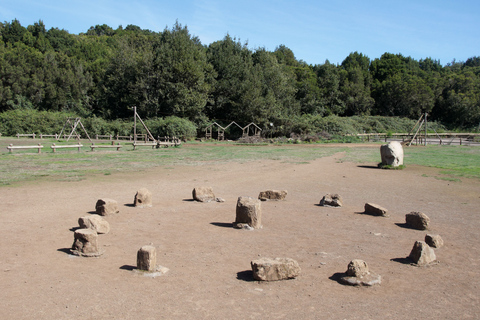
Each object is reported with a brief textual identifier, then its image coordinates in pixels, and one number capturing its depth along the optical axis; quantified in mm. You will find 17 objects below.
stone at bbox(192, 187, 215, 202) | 10996
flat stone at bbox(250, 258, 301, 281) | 5508
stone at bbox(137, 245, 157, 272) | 5654
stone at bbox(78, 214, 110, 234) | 7516
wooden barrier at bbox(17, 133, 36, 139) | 48622
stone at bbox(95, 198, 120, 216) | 9086
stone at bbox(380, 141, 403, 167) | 19484
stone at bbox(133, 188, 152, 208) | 10156
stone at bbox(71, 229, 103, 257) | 6367
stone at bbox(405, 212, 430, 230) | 8508
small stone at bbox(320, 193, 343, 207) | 10633
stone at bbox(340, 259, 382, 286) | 5434
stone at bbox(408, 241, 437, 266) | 6258
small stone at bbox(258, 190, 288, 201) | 11370
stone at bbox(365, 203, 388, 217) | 9625
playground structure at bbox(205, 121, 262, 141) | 48906
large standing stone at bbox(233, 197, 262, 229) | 8211
